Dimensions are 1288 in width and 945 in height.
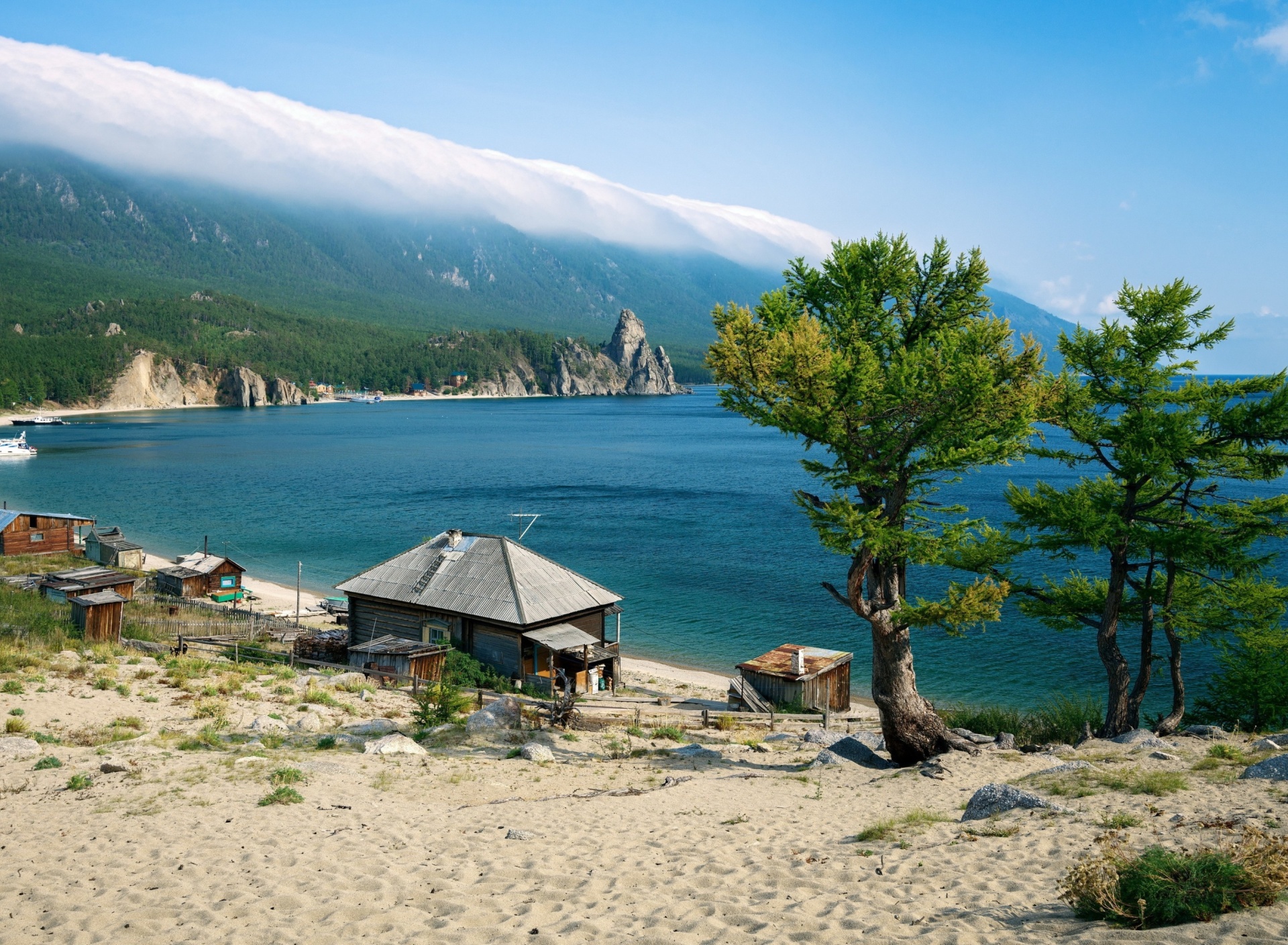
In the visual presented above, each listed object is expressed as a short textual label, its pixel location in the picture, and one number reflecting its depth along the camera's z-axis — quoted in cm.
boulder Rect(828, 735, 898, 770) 1708
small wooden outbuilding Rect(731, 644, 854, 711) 2634
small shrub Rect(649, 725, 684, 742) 2000
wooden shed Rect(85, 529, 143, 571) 4488
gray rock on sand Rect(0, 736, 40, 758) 1454
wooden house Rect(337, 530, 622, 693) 2653
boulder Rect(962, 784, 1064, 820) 1084
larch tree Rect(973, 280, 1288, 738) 1738
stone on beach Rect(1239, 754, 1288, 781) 1140
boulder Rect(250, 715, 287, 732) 1748
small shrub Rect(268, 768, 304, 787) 1316
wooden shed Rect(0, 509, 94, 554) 4538
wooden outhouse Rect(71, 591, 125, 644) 2603
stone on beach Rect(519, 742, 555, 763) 1644
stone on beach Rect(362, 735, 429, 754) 1599
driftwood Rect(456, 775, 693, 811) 1345
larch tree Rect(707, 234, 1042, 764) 1465
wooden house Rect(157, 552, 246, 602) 4009
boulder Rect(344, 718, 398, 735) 1808
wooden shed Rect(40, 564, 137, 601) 3009
